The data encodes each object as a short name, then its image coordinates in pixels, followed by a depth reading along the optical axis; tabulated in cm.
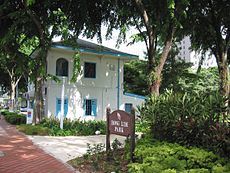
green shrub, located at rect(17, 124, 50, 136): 1181
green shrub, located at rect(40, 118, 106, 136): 1195
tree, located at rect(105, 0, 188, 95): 1132
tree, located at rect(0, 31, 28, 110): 1447
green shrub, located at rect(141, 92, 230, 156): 572
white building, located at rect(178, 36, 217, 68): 1902
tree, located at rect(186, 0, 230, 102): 1459
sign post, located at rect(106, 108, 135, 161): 631
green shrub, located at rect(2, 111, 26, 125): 1735
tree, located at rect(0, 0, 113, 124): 1358
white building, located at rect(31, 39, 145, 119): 1696
